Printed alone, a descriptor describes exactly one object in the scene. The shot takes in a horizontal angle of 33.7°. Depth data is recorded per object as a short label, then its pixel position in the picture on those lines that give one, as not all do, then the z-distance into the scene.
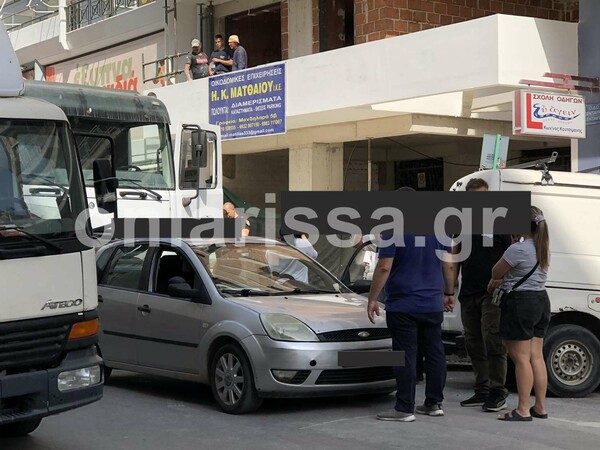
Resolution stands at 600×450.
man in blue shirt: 8.20
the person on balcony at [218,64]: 20.34
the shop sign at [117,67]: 25.75
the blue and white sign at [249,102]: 18.55
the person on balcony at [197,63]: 20.84
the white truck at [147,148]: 13.04
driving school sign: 14.62
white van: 9.59
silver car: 8.29
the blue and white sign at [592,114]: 15.20
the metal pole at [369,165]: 20.30
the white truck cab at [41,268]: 6.26
